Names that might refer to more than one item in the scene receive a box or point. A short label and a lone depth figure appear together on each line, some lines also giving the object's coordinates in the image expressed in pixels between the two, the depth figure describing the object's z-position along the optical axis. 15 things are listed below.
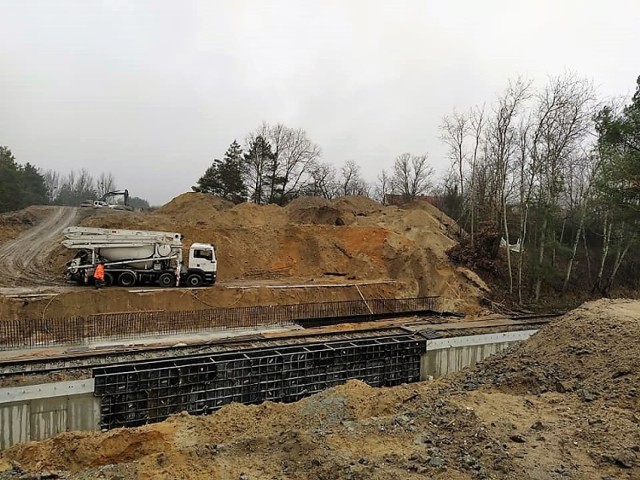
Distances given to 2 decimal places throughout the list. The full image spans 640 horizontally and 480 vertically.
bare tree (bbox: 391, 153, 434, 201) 60.56
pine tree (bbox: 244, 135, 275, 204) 44.41
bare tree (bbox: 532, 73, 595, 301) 23.92
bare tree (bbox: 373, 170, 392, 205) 67.75
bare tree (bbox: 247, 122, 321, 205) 45.28
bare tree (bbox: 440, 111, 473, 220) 30.59
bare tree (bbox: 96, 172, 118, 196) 99.71
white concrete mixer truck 20.12
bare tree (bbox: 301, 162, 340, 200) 51.27
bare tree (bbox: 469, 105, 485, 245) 29.03
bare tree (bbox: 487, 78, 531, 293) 25.25
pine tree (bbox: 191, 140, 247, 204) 43.25
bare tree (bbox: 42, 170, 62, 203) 95.00
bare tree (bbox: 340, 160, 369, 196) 64.56
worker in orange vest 19.47
